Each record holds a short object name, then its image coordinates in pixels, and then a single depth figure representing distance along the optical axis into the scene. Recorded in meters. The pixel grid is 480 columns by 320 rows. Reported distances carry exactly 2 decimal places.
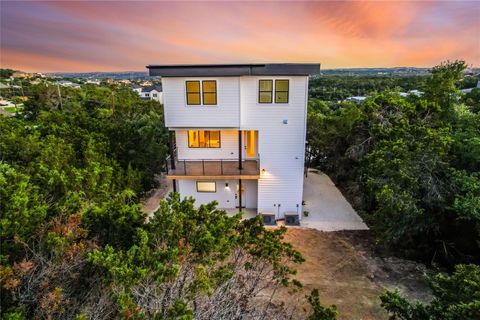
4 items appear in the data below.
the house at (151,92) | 80.19
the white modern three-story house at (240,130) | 11.88
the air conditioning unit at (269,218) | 13.25
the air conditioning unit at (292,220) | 13.21
